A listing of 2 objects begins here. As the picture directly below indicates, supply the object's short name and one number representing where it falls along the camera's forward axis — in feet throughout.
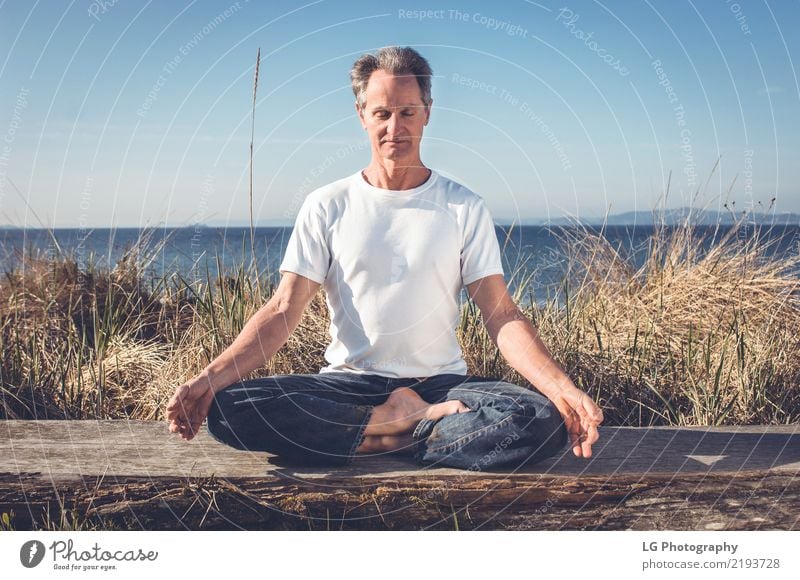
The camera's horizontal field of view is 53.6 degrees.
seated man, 8.77
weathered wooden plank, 8.33
